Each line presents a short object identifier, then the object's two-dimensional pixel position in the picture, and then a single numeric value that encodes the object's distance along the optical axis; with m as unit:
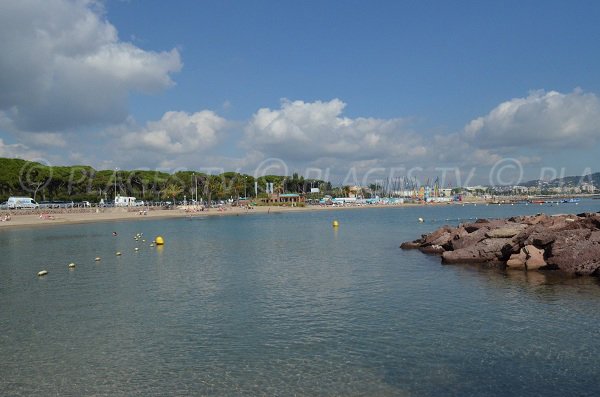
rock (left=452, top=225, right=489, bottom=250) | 37.75
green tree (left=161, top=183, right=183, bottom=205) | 166.52
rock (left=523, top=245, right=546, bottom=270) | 30.23
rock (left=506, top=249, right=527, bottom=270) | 30.88
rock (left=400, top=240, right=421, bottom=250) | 44.99
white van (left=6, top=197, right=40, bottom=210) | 113.50
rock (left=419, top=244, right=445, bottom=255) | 41.22
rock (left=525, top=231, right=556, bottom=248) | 31.47
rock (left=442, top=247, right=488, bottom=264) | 34.58
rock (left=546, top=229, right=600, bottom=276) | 27.67
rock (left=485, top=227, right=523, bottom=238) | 36.41
